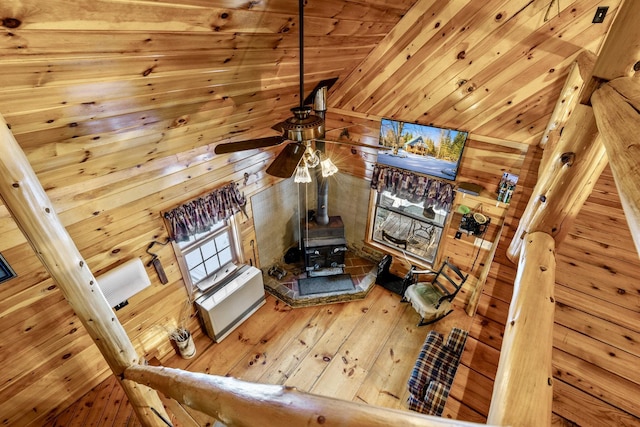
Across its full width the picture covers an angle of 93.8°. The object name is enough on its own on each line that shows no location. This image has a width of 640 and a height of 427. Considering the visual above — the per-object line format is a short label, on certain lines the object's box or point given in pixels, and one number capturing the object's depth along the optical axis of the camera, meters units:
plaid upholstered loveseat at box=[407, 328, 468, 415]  2.93
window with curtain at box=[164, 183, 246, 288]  3.49
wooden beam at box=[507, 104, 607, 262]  1.23
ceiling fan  1.73
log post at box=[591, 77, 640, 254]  0.52
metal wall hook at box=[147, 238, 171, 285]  3.38
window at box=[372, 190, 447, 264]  4.63
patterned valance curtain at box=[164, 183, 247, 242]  3.43
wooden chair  4.30
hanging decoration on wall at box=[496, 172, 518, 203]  3.56
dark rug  4.80
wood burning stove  4.79
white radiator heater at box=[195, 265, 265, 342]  3.98
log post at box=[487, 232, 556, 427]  0.62
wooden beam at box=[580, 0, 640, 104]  1.01
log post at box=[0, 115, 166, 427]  1.40
